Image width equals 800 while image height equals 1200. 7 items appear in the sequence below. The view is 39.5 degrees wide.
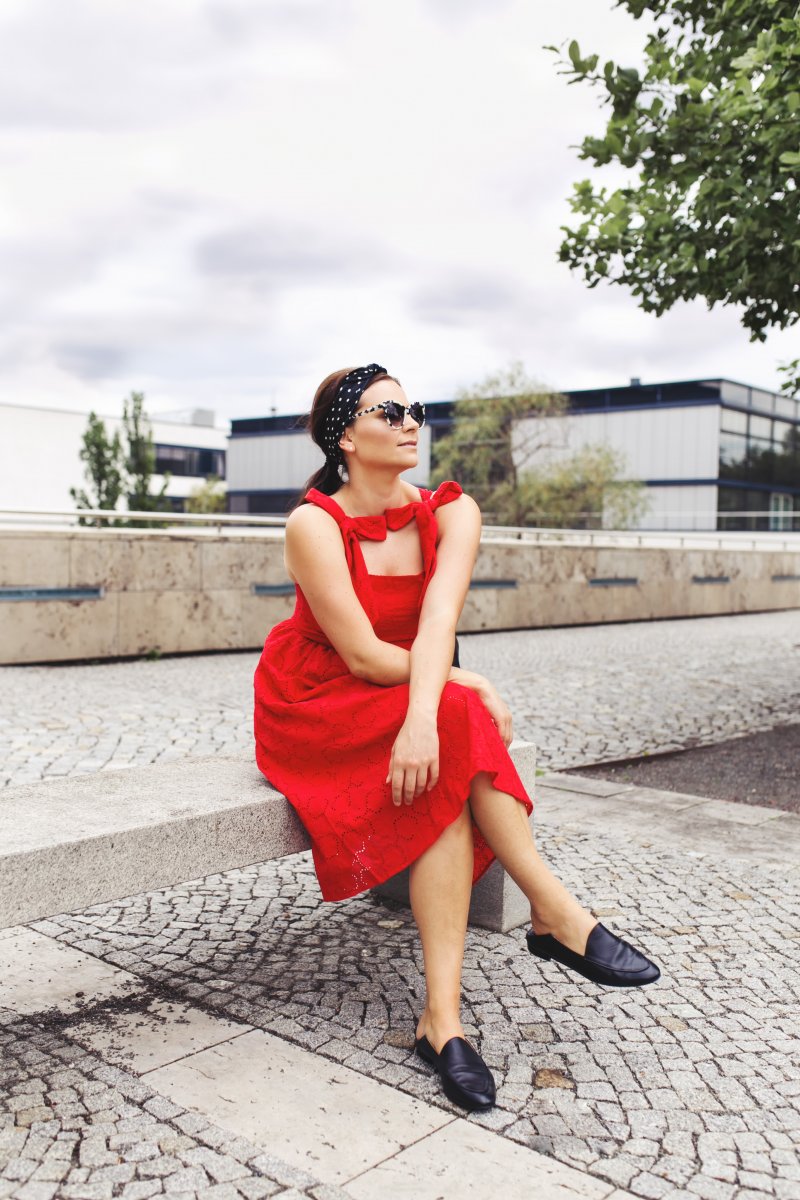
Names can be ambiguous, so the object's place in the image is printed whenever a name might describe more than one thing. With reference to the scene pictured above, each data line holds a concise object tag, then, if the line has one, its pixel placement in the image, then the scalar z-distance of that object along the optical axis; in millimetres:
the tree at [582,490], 44312
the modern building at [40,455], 55094
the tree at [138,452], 34125
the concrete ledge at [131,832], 2463
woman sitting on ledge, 2732
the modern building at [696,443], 50094
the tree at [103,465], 33844
